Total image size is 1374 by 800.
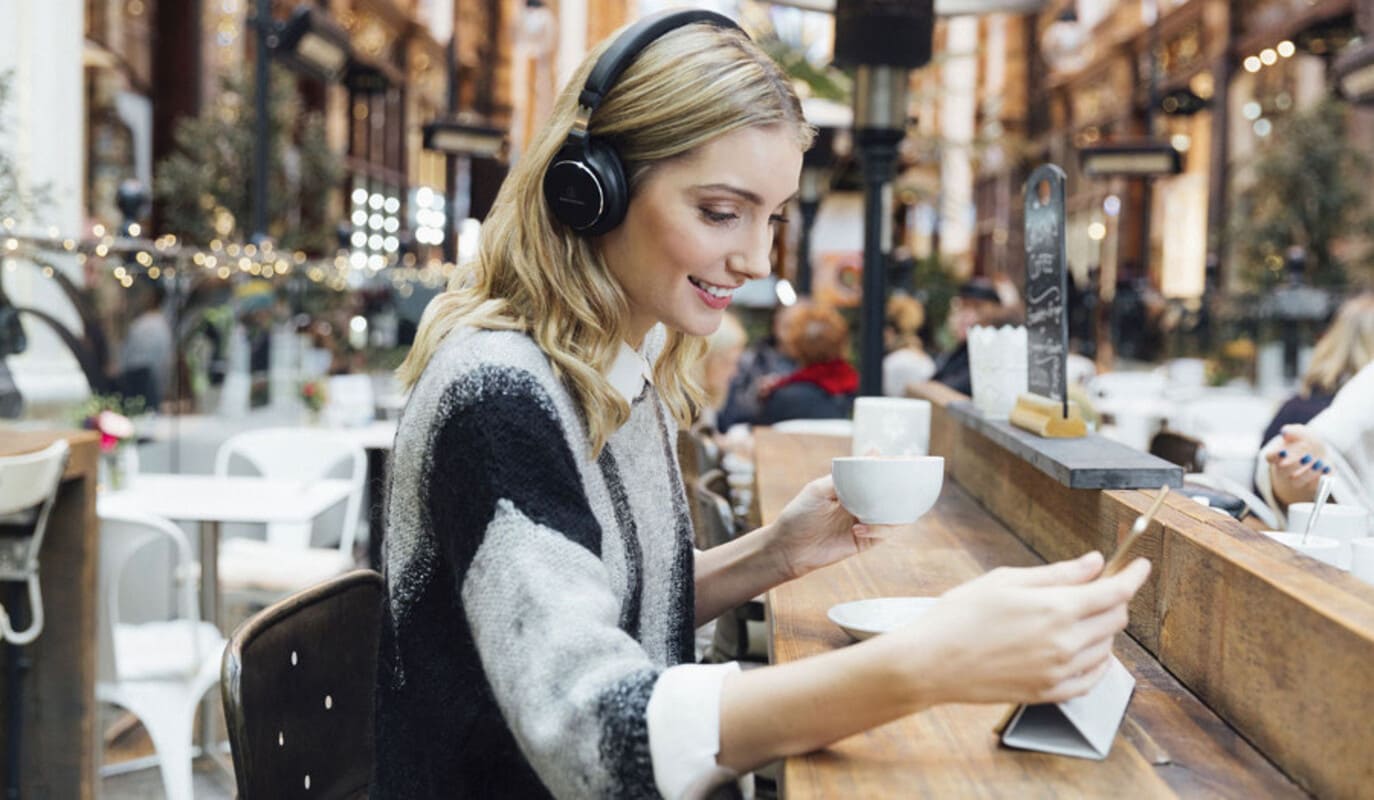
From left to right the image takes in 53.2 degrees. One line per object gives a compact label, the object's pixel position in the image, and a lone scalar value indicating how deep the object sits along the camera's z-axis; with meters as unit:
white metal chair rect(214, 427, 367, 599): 4.27
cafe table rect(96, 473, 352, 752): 3.84
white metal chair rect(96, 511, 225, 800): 3.37
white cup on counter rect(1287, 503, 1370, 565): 1.76
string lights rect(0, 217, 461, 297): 5.79
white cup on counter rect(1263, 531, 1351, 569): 1.56
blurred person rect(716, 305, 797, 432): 6.89
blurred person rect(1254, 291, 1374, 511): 2.60
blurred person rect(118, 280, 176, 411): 6.71
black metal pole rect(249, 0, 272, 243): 8.41
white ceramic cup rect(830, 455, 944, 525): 1.48
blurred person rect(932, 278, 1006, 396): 5.65
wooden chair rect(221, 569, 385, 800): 1.48
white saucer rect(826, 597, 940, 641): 1.41
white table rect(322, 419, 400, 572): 5.70
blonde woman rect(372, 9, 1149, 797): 1.07
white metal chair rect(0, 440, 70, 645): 3.04
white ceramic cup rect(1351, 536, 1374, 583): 1.54
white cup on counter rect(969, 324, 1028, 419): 2.42
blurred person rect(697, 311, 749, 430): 6.14
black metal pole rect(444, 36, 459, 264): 15.05
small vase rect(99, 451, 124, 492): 4.21
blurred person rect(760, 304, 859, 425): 5.66
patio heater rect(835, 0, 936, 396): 3.69
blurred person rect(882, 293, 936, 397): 8.05
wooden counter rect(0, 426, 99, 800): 3.33
